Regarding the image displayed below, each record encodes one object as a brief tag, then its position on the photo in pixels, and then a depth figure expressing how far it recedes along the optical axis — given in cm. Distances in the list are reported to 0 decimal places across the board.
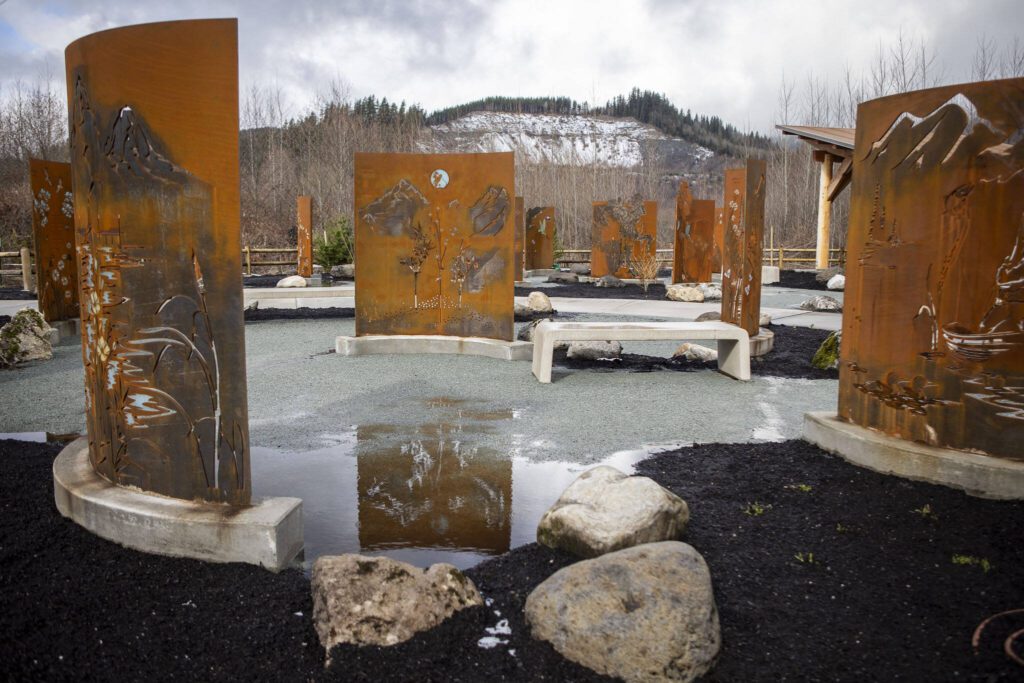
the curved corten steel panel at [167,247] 331
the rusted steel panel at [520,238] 2125
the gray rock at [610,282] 2047
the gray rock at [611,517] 330
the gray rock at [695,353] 895
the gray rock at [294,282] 1802
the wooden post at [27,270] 1853
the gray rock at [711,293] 1717
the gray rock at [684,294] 1661
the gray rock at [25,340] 864
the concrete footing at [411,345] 935
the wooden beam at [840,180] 1380
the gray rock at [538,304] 1377
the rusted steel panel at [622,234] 2062
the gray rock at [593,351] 911
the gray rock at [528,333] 1010
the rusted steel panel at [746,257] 880
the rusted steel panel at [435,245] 921
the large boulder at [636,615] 255
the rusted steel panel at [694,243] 1875
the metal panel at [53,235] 1038
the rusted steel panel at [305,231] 1916
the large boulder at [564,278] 2260
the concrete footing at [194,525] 329
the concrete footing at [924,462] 386
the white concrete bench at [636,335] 776
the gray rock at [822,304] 1447
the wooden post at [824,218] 2203
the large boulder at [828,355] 841
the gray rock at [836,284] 1905
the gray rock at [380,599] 272
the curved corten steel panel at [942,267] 394
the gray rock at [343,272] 2231
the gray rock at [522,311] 1321
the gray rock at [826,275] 2098
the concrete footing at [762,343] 927
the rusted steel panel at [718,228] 2125
